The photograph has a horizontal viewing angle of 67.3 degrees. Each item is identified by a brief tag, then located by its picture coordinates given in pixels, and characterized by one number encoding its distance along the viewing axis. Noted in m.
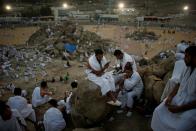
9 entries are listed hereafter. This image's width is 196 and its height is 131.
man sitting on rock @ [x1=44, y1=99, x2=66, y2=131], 3.82
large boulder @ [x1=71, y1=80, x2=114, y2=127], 3.54
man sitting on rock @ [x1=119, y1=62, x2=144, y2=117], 3.71
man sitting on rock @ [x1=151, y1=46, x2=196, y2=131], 2.26
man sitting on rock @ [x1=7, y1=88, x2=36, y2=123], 4.10
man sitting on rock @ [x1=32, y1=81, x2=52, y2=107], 4.92
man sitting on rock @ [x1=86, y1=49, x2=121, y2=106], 3.47
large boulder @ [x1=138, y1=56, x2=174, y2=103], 3.68
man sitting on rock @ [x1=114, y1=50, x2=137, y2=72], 3.87
